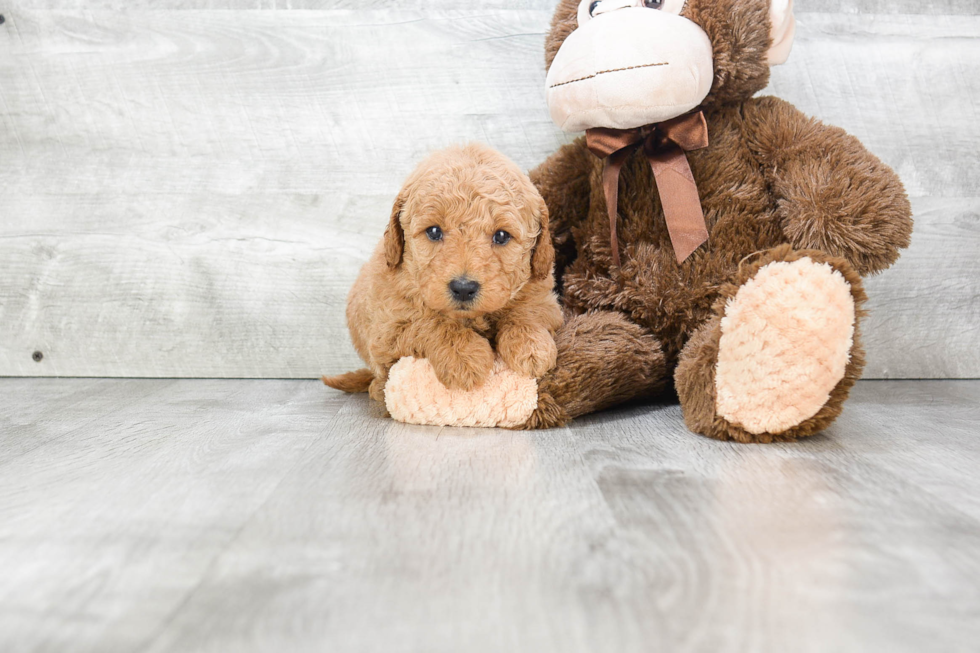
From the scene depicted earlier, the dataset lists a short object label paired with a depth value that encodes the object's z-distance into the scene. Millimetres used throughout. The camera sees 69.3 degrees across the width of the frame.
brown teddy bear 804
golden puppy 819
